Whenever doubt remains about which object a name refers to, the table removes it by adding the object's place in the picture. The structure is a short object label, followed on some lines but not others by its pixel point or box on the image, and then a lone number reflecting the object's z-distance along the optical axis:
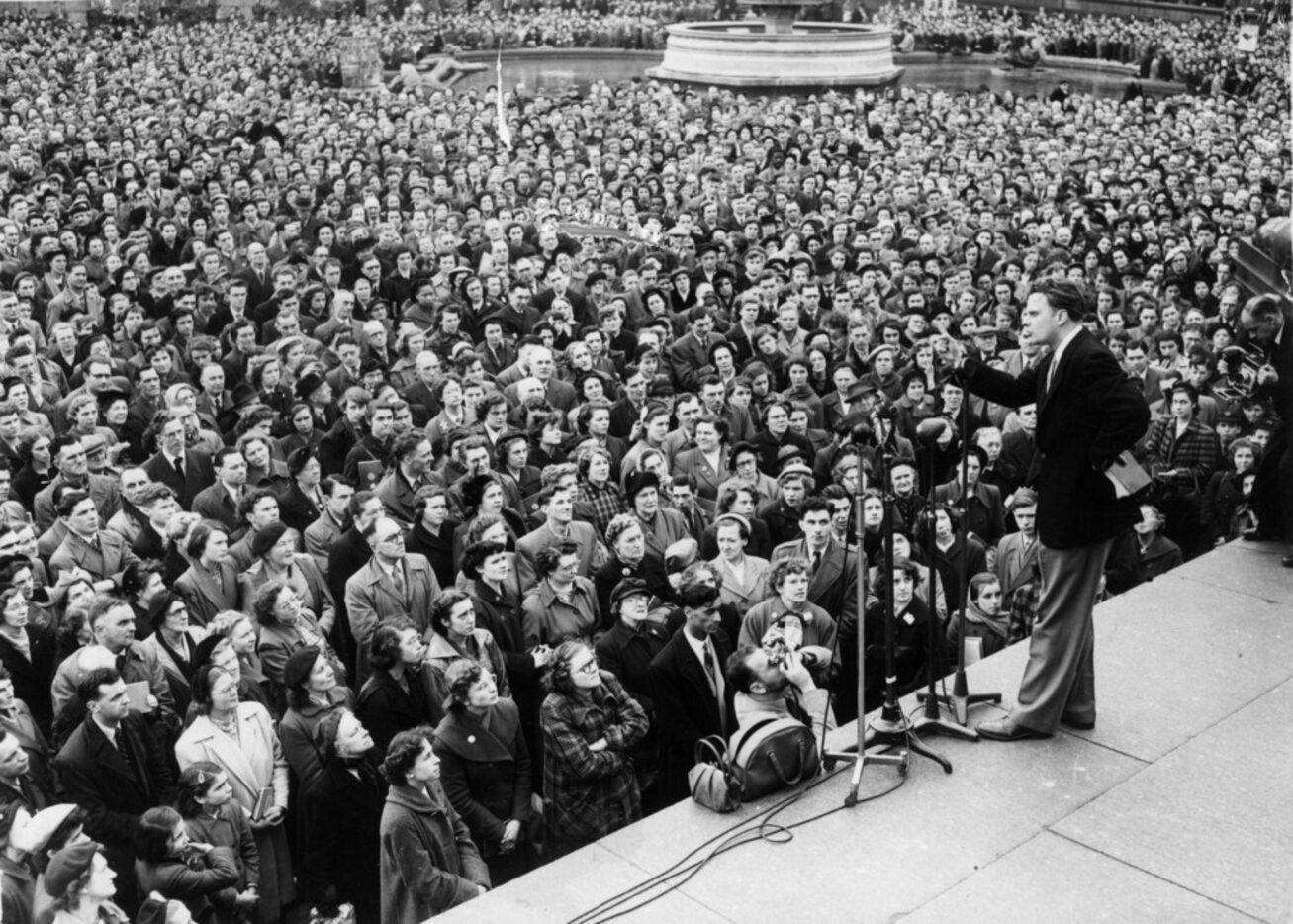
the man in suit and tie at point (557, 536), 7.80
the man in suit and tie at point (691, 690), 6.54
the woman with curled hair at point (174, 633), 6.67
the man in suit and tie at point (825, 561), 7.69
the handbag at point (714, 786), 5.41
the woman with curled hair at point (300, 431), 9.84
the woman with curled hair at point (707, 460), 9.52
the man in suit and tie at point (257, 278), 13.88
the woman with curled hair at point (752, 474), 9.23
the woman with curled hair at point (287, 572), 7.34
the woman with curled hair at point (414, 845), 5.39
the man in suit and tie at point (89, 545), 7.85
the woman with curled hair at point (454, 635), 6.51
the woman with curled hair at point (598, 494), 8.73
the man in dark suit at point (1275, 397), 7.71
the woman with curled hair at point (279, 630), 6.76
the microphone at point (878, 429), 5.43
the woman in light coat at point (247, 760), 5.91
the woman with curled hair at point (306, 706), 6.11
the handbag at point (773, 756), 5.48
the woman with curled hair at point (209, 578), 7.29
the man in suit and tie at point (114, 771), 5.71
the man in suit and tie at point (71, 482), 8.51
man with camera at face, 5.85
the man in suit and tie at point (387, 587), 7.32
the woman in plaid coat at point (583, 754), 6.04
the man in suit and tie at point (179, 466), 9.22
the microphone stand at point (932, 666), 5.56
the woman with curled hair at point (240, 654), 6.15
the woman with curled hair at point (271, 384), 10.46
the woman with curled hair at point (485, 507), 8.02
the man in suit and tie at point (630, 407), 10.73
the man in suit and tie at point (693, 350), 12.11
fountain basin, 33.38
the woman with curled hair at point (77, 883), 4.89
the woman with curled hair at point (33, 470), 9.06
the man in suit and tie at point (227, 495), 8.48
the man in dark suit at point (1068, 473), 5.41
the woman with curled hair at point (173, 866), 5.30
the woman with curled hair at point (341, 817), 5.79
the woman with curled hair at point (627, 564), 7.75
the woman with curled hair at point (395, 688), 6.38
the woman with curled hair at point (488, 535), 7.35
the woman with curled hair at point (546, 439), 9.59
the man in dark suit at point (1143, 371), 11.44
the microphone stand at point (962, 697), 5.87
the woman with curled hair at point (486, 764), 6.08
